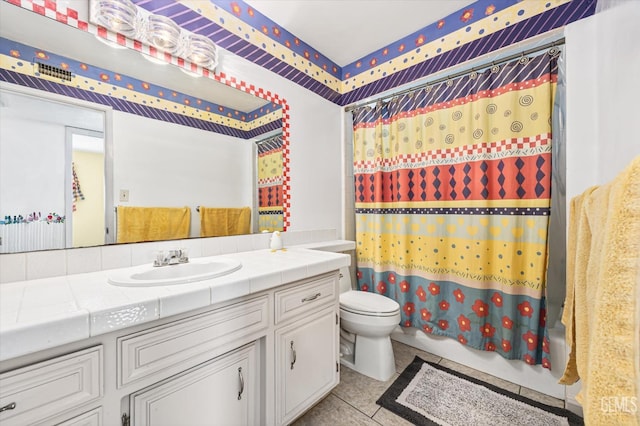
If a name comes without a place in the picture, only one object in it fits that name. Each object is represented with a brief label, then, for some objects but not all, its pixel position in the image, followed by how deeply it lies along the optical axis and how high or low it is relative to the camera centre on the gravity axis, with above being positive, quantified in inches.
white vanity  24.5 -17.2
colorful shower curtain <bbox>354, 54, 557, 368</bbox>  59.6 +1.2
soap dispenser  65.7 -8.0
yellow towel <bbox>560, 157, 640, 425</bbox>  15.2 -6.9
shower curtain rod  58.1 +37.6
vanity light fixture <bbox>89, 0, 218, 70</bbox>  45.3 +35.9
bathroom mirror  40.2 +14.6
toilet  64.1 -31.8
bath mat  52.3 -43.2
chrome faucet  47.6 -8.8
